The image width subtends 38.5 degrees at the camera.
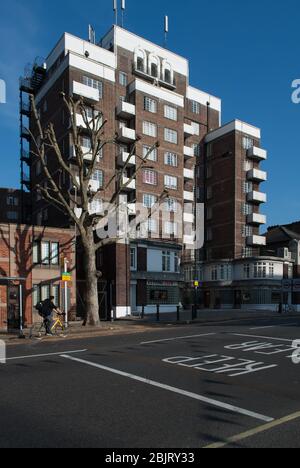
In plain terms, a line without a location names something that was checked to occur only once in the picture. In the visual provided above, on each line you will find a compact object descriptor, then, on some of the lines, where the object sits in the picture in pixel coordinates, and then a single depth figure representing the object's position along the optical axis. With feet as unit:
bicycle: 62.87
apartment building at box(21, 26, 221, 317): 132.57
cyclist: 61.00
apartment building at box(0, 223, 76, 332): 84.64
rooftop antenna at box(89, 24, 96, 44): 162.26
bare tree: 74.90
